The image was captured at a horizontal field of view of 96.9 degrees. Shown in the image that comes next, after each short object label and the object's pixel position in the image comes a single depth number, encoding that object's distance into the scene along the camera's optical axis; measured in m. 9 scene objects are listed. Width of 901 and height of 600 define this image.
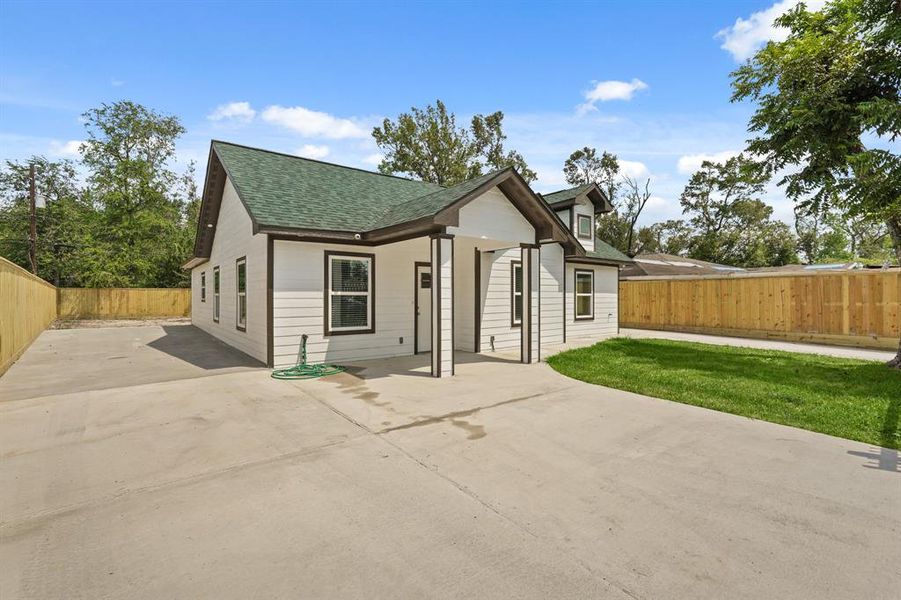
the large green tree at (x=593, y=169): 33.44
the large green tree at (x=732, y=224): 32.41
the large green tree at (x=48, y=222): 25.69
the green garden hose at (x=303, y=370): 7.44
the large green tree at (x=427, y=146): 28.62
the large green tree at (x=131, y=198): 25.69
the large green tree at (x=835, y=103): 7.32
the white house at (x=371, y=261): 7.93
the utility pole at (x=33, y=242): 22.25
